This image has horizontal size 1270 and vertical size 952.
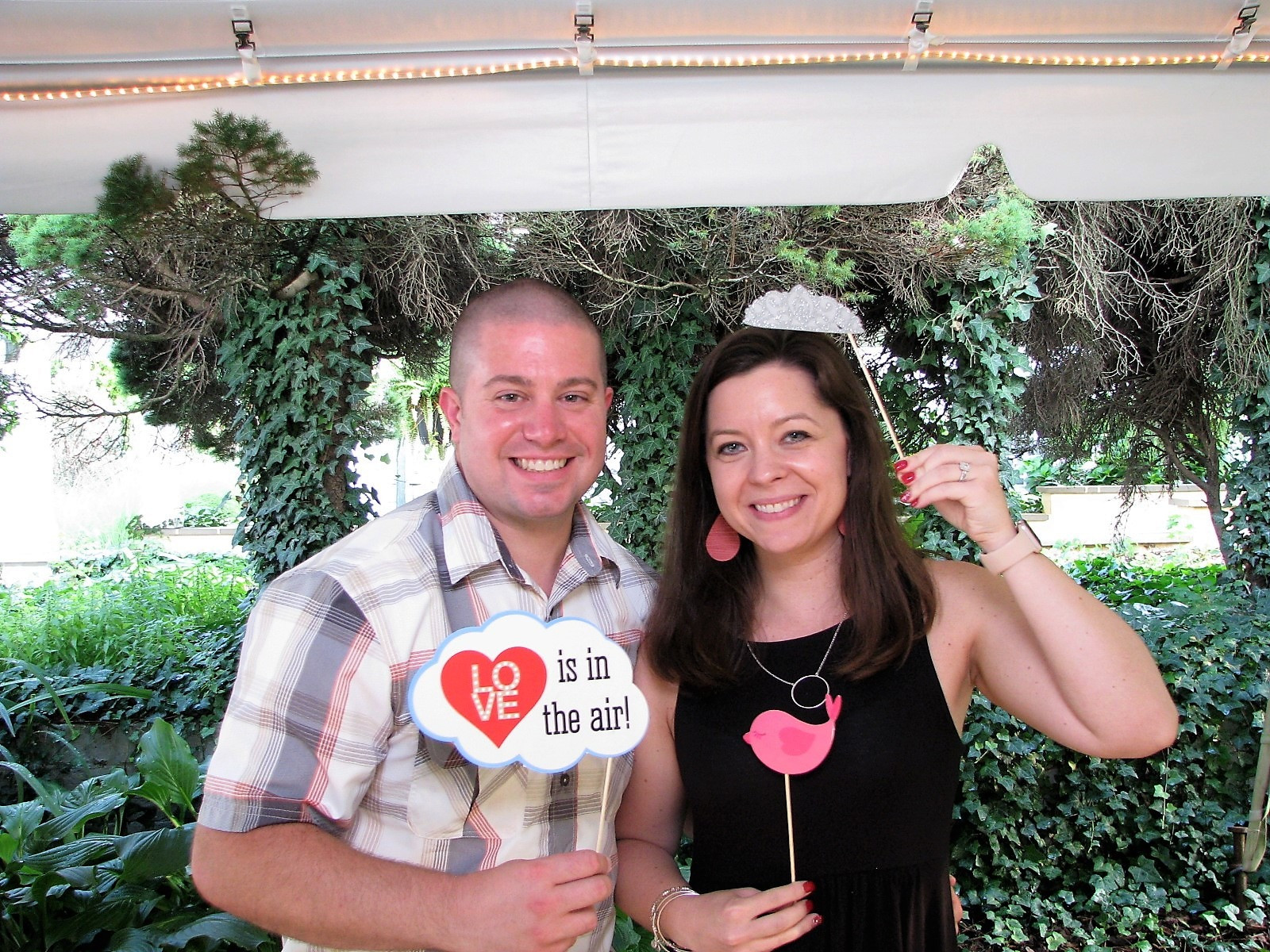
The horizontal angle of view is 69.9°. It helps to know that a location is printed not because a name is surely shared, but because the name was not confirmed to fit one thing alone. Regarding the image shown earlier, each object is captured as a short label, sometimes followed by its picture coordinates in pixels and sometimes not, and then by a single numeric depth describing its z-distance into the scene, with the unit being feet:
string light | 5.40
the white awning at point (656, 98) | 5.32
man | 4.23
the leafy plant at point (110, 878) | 8.46
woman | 4.71
